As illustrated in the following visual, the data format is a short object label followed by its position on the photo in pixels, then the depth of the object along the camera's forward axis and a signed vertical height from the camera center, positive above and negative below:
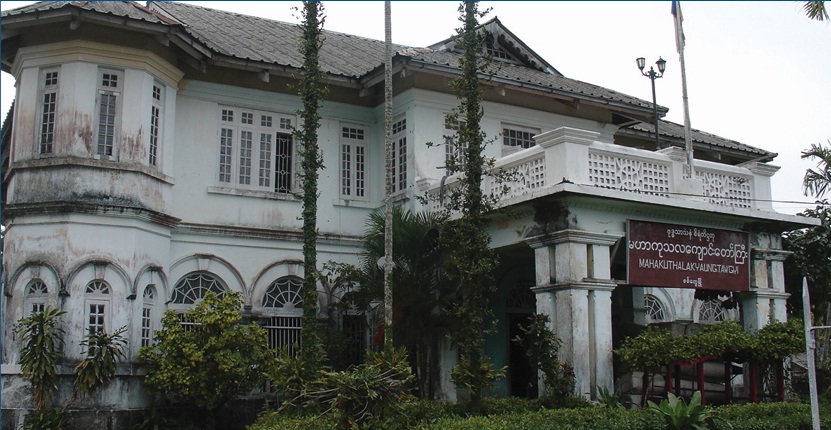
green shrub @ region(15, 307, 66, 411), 13.23 -0.34
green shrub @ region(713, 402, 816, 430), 12.47 -1.30
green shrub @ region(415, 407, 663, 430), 11.21 -1.21
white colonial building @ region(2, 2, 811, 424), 14.19 +2.64
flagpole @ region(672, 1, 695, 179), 16.62 +5.88
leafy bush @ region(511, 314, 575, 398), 13.27 -0.41
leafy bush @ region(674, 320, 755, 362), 13.06 -0.15
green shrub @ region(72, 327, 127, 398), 13.45 -0.48
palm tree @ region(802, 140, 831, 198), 17.53 +3.28
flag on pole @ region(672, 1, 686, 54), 16.89 +6.02
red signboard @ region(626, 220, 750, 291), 14.45 +1.35
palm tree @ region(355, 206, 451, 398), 15.20 +0.99
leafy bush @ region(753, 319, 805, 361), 14.02 -0.15
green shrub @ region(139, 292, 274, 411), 13.92 -0.37
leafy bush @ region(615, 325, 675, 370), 12.97 -0.27
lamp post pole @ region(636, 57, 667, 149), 20.17 +6.44
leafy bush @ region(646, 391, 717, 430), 11.87 -1.14
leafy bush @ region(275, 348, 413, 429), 10.80 -0.76
